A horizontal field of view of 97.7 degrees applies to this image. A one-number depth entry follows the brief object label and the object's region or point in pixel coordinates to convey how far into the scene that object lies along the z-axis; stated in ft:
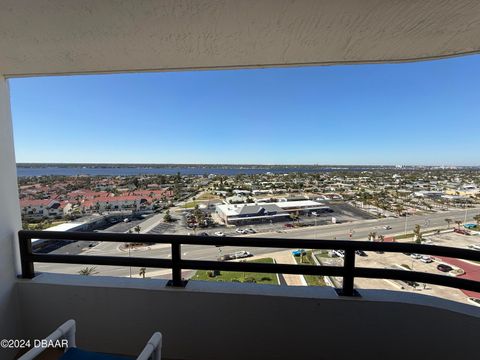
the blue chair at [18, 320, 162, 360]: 3.28
